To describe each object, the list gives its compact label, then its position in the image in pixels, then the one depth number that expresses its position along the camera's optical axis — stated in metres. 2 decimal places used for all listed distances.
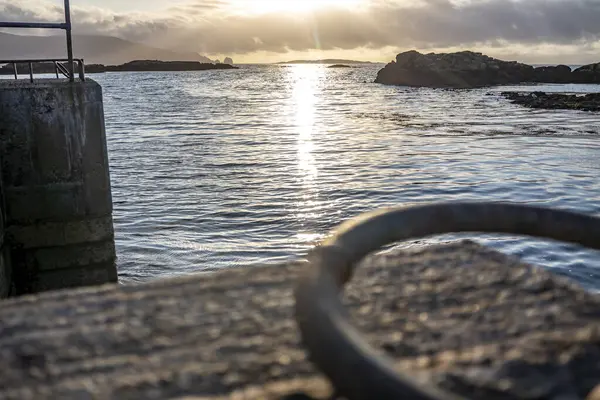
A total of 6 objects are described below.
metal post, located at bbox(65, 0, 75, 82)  9.34
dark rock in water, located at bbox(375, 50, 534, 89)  103.69
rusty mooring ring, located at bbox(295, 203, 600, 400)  1.14
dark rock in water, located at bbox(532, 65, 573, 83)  112.50
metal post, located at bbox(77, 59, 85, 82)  9.29
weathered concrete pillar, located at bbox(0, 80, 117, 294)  8.49
